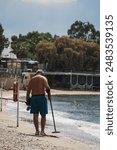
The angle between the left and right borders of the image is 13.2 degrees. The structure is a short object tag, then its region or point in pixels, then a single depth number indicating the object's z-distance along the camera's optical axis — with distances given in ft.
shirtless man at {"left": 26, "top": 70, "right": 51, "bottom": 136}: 36.45
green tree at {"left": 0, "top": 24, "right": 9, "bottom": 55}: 277.23
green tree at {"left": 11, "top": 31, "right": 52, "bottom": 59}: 289.94
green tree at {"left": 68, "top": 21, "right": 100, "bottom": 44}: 329.42
